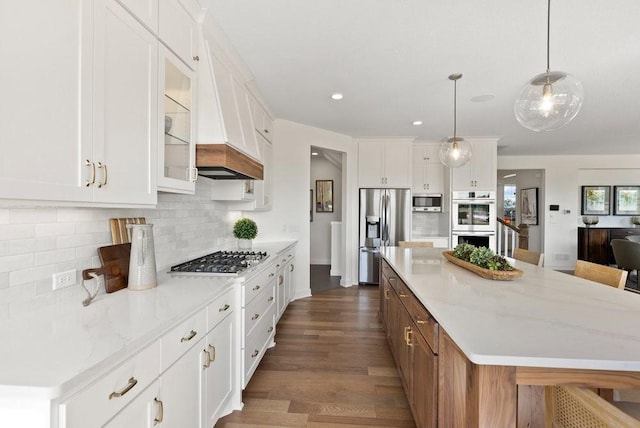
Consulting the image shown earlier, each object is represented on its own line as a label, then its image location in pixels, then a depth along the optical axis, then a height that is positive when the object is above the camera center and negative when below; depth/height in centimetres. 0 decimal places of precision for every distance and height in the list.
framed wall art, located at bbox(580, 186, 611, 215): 682 +38
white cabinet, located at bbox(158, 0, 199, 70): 161 +108
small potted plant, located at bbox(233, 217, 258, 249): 339 -21
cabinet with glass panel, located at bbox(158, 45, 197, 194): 162 +53
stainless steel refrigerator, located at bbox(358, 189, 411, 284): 530 -13
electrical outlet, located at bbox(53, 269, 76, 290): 134 -31
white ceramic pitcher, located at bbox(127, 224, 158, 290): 163 -26
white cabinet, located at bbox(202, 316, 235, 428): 159 -93
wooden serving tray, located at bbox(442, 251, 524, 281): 188 -38
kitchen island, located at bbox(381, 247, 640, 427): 95 -44
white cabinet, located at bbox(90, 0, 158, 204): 118 +46
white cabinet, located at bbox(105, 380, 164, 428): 96 -70
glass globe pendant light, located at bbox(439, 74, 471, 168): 307 +66
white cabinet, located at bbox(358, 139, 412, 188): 539 +92
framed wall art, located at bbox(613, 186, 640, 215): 679 +36
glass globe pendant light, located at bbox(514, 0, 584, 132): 170 +68
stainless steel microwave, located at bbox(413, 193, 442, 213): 570 +22
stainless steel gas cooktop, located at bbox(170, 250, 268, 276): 206 -40
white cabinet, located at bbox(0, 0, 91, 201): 87 +36
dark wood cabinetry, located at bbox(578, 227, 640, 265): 641 -56
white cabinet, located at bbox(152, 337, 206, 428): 122 -80
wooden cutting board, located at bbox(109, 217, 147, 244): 168 -10
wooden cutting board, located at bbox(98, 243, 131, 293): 156 -29
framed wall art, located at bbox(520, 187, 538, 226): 732 +23
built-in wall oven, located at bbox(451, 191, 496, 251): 545 -5
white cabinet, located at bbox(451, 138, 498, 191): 544 +84
